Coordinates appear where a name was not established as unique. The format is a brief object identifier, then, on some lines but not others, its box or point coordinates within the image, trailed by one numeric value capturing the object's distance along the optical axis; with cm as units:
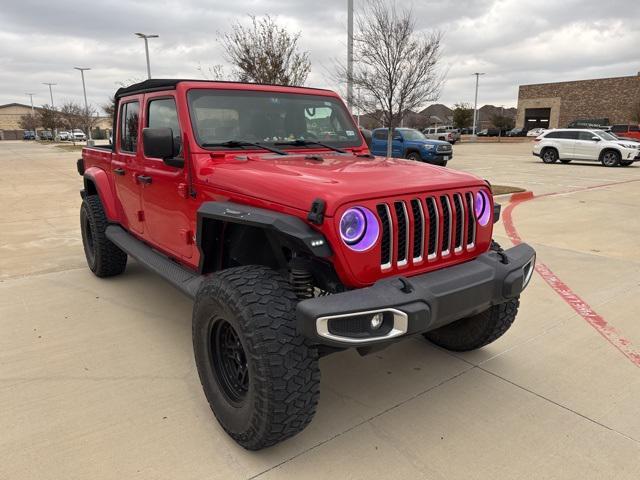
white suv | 1850
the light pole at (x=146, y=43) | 2366
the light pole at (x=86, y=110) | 4828
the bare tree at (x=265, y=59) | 1170
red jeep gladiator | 218
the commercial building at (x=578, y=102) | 5166
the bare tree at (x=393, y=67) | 1198
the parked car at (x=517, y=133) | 5541
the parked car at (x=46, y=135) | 7791
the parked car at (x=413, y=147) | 1772
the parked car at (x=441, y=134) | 3512
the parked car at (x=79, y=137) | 6343
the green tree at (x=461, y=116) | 5519
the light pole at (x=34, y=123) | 7862
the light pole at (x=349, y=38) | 1049
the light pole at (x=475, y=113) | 4888
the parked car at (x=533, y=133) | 5135
